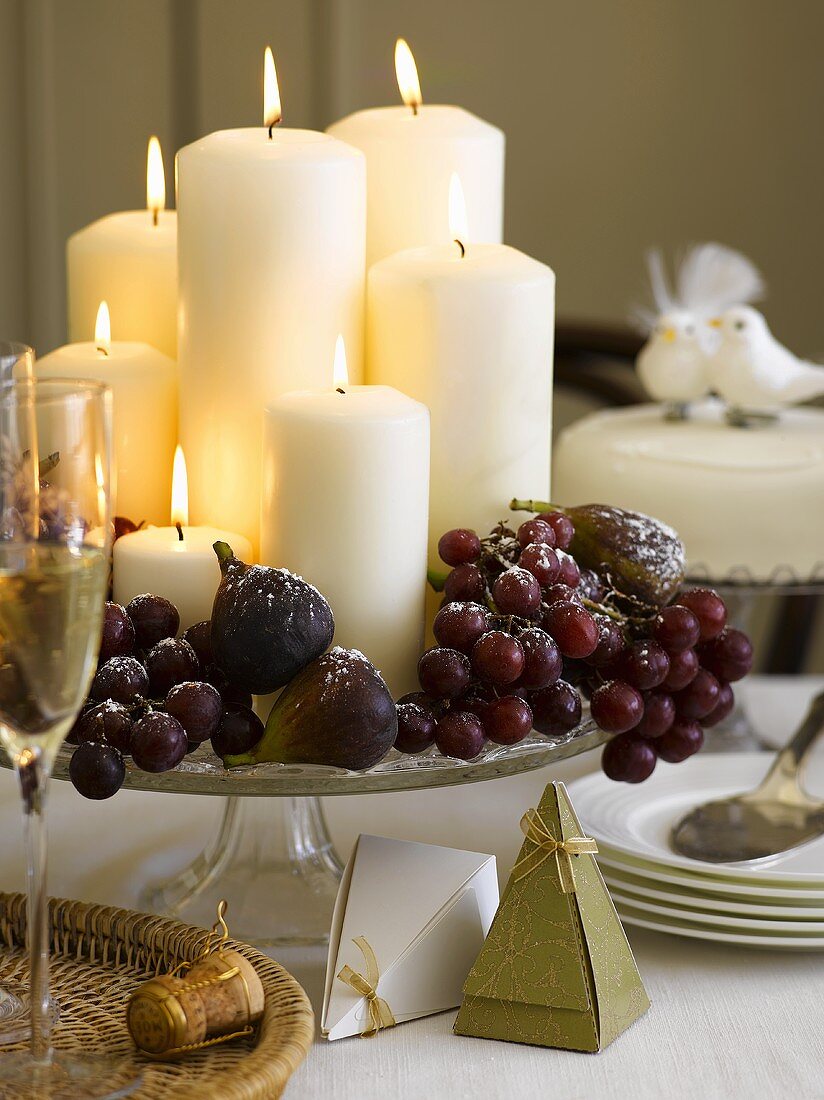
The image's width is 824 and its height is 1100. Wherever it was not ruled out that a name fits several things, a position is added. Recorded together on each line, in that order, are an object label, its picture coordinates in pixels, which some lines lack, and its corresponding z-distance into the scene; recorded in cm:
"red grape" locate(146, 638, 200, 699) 98
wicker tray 89
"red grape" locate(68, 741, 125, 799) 94
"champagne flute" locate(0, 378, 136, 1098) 84
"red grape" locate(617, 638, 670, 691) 103
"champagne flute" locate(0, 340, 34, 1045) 93
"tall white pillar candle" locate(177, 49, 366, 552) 106
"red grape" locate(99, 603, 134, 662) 99
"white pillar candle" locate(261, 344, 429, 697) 102
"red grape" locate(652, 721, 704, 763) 107
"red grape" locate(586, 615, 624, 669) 102
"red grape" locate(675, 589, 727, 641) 106
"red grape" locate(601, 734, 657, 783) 106
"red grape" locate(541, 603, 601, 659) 100
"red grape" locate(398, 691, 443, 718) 100
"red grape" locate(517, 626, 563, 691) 98
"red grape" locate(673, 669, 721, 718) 107
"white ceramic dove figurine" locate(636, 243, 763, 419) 149
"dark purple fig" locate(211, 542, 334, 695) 96
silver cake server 110
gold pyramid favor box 96
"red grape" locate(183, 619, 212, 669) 100
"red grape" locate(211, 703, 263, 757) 97
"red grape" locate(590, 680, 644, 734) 101
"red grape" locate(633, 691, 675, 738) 105
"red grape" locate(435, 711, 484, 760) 97
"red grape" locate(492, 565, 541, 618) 100
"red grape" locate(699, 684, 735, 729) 108
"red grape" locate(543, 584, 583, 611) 102
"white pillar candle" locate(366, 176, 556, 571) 108
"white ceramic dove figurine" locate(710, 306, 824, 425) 145
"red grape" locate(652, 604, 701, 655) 104
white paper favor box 97
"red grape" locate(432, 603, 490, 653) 99
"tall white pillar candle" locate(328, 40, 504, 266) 114
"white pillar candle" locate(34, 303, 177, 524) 111
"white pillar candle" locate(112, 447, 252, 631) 103
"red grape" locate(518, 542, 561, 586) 102
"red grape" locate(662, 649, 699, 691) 104
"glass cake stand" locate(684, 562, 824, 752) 133
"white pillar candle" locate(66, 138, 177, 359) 116
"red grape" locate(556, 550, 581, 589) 103
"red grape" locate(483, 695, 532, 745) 98
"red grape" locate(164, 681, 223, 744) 95
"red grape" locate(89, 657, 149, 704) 96
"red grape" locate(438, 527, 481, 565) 104
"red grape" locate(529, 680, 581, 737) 100
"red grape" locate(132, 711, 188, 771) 94
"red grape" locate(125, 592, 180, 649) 101
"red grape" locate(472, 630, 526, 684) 97
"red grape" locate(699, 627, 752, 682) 108
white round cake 135
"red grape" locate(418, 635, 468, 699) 99
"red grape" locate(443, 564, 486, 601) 103
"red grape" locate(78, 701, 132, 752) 95
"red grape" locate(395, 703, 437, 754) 97
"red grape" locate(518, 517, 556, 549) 103
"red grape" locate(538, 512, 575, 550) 105
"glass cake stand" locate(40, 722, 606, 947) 96
